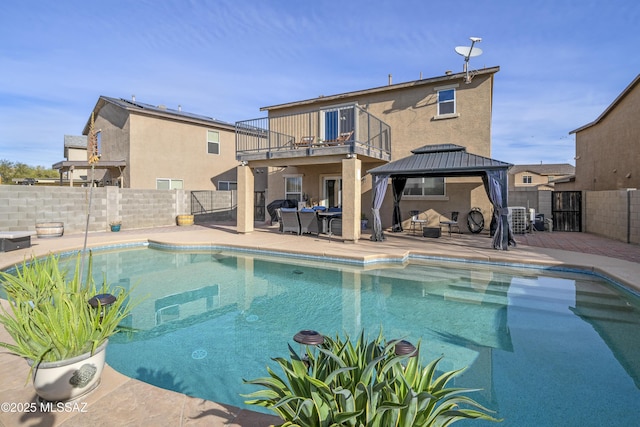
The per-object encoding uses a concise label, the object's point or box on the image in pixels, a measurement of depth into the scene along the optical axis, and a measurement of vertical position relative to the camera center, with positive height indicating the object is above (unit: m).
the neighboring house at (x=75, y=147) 24.29 +4.44
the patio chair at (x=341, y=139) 12.17 +2.61
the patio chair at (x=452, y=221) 12.47 -0.57
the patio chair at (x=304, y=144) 12.11 +2.51
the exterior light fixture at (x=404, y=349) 2.16 -0.95
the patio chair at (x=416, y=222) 13.31 -0.61
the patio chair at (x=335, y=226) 12.75 -0.75
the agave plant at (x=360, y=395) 1.58 -0.99
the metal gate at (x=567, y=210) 14.59 -0.17
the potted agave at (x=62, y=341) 2.37 -1.00
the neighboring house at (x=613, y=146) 13.94 +3.04
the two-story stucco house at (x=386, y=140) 11.81 +2.72
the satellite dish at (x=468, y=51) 11.47 +5.45
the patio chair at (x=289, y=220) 13.19 -0.54
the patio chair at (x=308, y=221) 12.73 -0.56
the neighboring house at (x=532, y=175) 42.45 +4.02
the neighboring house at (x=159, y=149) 17.59 +3.41
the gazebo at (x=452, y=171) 9.75 +1.16
